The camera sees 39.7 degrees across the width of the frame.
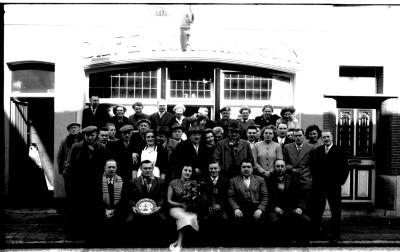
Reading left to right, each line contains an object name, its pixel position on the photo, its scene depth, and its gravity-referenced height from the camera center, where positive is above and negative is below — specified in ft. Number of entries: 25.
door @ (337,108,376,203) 40.47 -2.08
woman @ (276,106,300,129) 33.32 +0.14
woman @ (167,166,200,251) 27.63 -4.11
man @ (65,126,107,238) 28.27 -3.27
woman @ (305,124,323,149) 30.58 -0.81
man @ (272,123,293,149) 31.91 -0.91
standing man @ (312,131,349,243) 28.86 -3.07
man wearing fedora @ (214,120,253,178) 30.04 -1.90
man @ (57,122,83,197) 32.07 -1.25
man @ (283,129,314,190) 29.94 -2.05
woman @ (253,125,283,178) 30.01 -1.83
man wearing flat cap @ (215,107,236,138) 33.35 +0.03
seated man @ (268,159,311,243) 28.40 -4.53
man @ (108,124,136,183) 30.55 -2.03
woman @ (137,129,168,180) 30.07 -1.98
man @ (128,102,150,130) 34.73 +0.22
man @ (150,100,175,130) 34.96 +0.04
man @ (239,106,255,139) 33.24 -0.12
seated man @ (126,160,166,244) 28.02 -4.21
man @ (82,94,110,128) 35.73 +0.20
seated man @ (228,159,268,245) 28.32 -4.18
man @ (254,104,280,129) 34.55 +0.08
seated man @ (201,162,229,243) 28.27 -4.19
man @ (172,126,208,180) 29.25 -1.94
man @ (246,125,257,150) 30.83 -0.83
